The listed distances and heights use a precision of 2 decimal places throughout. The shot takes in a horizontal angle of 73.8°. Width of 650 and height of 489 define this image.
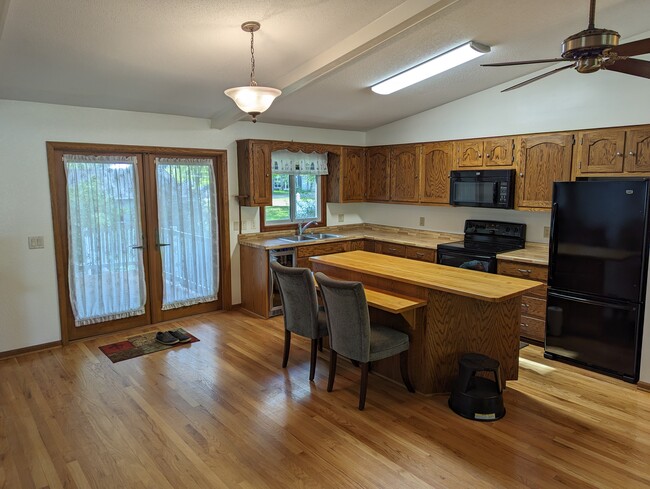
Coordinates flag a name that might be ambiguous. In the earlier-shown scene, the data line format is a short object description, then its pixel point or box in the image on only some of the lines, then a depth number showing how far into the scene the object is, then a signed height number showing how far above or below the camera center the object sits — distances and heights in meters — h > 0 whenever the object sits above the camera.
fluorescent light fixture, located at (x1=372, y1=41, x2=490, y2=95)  3.68 +1.17
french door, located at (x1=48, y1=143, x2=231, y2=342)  4.30 -0.41
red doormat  4.09 -1.48
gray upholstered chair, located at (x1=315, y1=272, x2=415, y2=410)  3.00 -0.99
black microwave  4.65 +0.06
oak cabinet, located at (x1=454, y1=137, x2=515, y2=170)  4.72 +0.47
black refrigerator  3.43 -0.68
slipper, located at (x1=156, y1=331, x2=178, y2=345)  4.35 -1.44
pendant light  2.68 +0.62
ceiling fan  1.95 +0.67
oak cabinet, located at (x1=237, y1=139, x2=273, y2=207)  5.18 +0.29
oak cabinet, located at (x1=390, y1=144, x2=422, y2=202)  5.71 +0.30
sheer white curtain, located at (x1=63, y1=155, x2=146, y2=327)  4.32 -0.43
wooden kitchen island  3.20 -0.98
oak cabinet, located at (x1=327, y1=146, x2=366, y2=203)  6.18 +0.29
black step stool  2.95 -1.38
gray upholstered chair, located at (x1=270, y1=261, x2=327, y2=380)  3.42 -0.89
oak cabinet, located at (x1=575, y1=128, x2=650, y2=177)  3.76 +0.37
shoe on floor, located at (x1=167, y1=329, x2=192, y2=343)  4.44 -1.45
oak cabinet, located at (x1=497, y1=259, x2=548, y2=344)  4.14 -1.05
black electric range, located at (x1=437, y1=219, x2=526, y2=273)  4.52 -0.58
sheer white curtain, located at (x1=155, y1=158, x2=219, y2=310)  4.91 -0.40
